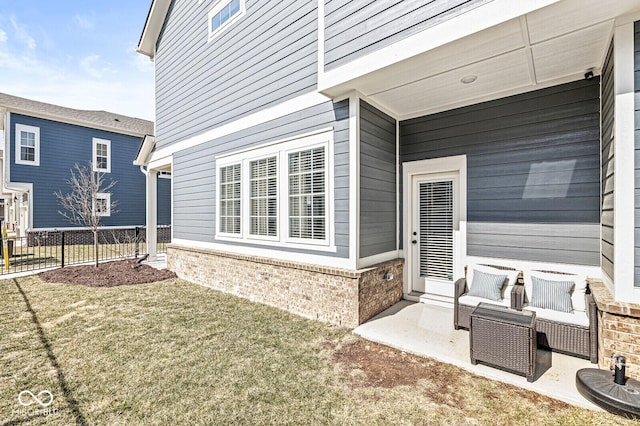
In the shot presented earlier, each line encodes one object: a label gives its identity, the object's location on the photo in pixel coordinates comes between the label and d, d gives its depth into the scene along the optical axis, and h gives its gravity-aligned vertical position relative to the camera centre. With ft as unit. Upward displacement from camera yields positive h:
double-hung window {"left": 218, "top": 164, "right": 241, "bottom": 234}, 21.66 +1.10
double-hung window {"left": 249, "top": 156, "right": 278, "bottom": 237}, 18.70 +1.09
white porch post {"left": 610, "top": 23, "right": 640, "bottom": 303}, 9.09 +1.41
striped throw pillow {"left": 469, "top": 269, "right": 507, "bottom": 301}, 13.28 -3.38
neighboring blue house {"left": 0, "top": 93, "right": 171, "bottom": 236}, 44.83 +9.40
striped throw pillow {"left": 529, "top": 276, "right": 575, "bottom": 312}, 11.62 -3.34
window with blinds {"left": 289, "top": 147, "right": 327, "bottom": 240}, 16.08 +1.06
